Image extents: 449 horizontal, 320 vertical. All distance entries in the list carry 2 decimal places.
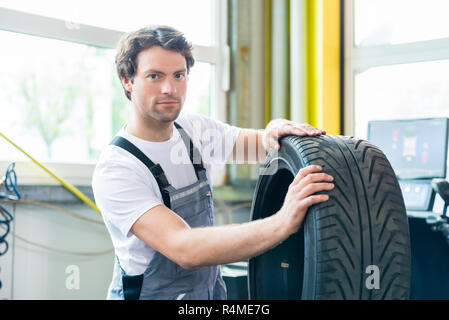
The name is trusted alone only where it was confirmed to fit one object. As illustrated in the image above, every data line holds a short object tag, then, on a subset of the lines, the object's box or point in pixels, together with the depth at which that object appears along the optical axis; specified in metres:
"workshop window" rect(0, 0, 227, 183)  2.30
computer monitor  2.27
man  1.27
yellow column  2.92
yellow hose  2.26
